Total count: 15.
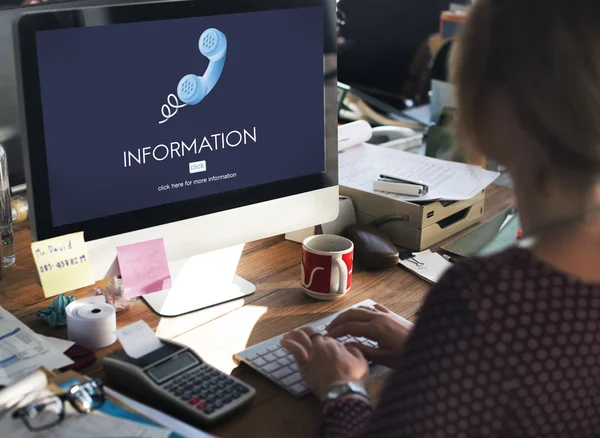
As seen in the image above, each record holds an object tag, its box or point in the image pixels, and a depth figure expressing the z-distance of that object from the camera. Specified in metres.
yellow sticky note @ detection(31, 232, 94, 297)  1.19
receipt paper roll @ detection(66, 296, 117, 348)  1.20
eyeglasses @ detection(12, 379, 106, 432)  0.96
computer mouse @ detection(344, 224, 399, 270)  1.50
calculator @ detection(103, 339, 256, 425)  1.04
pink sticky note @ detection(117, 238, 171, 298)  1.27
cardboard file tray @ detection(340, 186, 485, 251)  1.59
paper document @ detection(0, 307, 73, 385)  1.11
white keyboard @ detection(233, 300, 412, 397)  1.14
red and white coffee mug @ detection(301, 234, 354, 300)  1.38
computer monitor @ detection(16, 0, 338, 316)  1.15
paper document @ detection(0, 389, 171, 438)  0.95
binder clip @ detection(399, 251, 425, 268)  1.53
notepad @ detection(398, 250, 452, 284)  1.49
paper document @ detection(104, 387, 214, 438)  0.98
